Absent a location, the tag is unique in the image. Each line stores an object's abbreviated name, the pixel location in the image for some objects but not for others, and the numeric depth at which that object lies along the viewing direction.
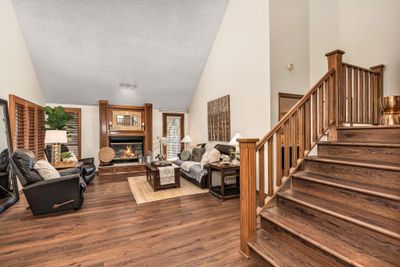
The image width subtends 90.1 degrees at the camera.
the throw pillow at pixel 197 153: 5.73
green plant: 5.08
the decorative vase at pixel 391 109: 2.86
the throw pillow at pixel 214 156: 4.60
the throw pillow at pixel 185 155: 6.12
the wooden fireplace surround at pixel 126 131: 6.54
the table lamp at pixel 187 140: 6.87
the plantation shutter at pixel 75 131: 6.53
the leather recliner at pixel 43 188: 2.98
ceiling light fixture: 6.18
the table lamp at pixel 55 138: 4.18
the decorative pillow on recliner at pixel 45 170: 3.15
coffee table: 4.38
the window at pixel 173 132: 7.90
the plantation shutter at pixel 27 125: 3.93
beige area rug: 3.88
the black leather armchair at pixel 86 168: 4.72
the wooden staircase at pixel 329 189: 1.55
